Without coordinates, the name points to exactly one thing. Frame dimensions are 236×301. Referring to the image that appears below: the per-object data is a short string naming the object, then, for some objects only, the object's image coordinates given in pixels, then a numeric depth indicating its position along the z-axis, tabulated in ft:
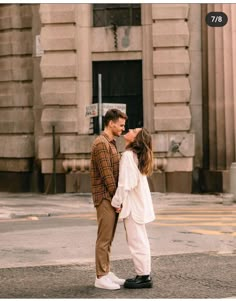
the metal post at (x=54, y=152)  65.81
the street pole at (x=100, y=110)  57.60
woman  21.83
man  21.98
